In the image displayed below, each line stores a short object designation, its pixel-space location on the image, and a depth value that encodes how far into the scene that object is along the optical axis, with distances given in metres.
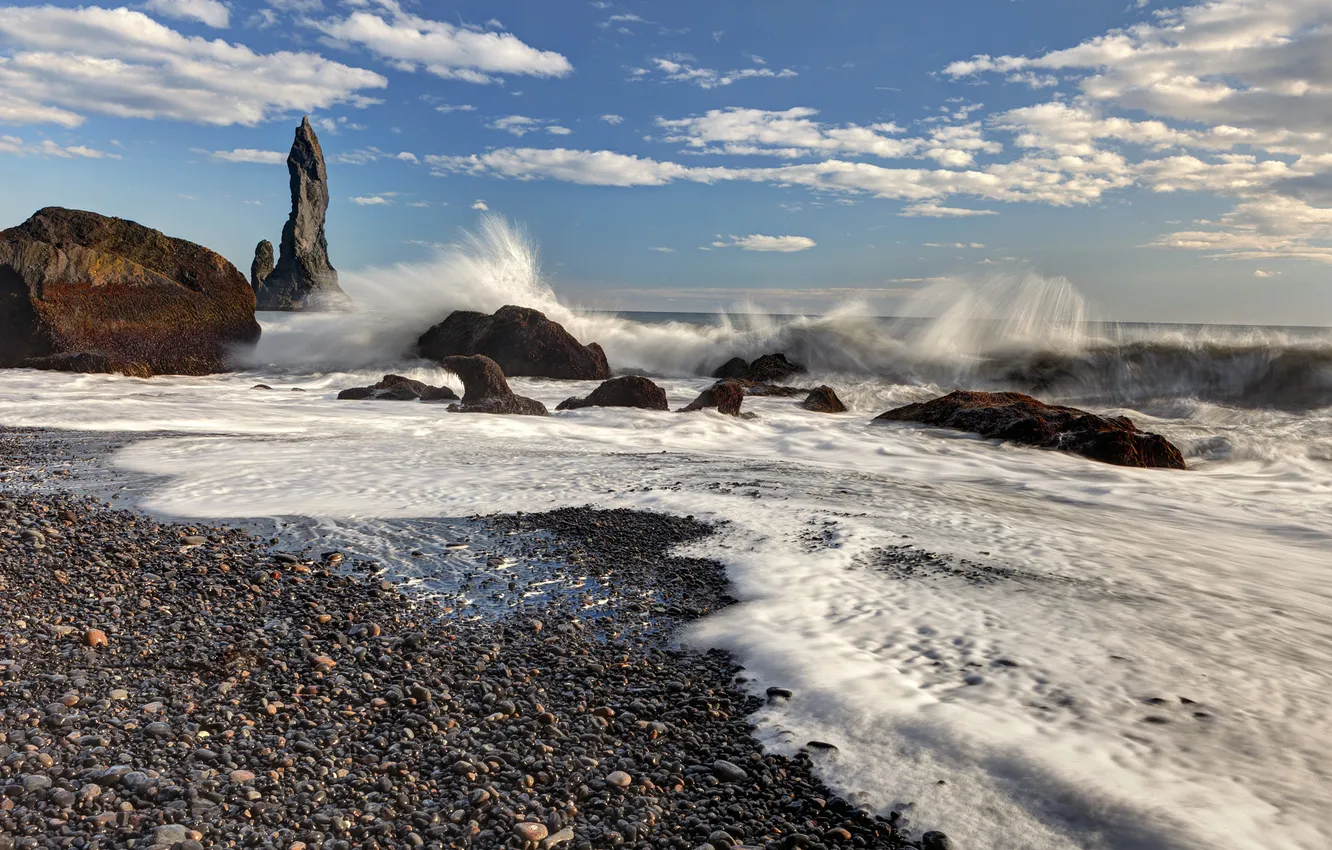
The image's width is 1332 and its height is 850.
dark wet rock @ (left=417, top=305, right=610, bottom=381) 18.73
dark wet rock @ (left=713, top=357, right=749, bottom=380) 21.20
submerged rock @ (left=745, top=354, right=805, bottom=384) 20.81
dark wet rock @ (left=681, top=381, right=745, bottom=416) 12.20
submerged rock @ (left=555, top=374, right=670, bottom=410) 12.50
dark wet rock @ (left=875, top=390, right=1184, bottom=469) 9.33
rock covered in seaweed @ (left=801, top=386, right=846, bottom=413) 14.28
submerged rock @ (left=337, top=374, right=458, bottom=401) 13.03
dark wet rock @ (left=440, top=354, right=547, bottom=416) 11.48
